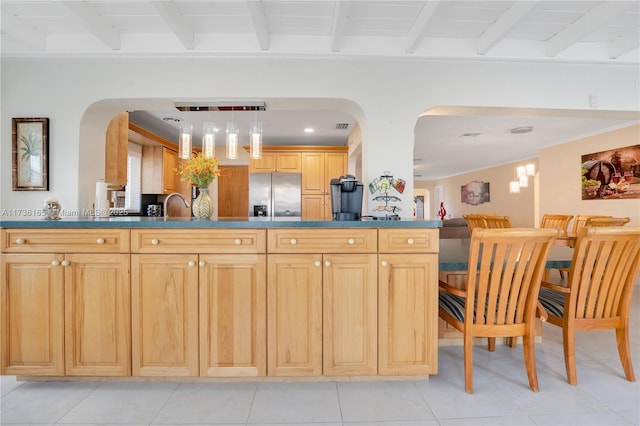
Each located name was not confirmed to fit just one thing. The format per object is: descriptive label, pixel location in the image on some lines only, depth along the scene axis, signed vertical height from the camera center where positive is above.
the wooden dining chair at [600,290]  1.85 -0.48
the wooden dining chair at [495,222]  4.25 -0.14
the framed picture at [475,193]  9.39 +0.59
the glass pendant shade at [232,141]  2.54 +0.58
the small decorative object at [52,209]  2.10 +0.03
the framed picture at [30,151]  2.37 +0.46
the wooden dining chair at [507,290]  1.73 -0.45
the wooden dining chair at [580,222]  4.47 -0.15
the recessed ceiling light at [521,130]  5.11 +1.33
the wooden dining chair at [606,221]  3.78 -0.12
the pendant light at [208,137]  2.53 +0.60
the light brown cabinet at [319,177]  5.73 +0.63
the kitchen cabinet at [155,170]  4.77 +0.64
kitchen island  1.87 -0.49
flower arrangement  2.23 +0.30
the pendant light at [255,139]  2.64 +0.61
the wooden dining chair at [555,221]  4.60 -0.14
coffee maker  2.17 +0.10
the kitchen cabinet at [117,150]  2.96 +0.61
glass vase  2.26 +0.06
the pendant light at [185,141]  2.48 +0.55
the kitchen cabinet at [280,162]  5.74 +0.90
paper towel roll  2.41 +0.09
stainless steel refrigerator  5.62 +0.36
